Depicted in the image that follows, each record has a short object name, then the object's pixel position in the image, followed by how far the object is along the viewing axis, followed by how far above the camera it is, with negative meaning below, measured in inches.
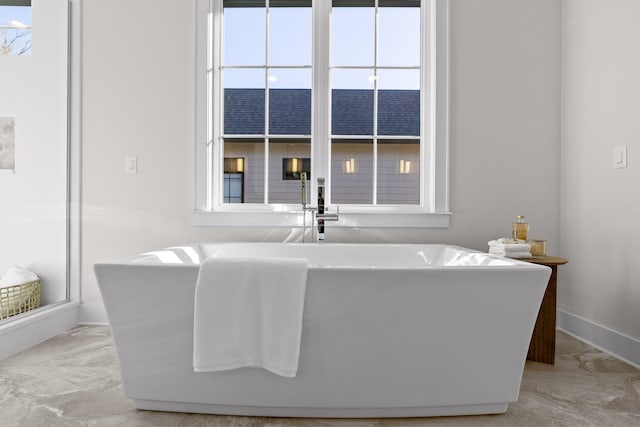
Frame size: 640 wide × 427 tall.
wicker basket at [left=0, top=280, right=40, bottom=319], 85.9 -20.3
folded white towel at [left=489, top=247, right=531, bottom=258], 83.7 -9.4
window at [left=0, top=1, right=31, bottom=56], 88.6 +38.0
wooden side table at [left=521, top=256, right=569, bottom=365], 80.1 -23.4
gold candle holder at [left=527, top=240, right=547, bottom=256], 87.8 -8.4
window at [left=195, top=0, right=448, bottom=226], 110.3 +27.4
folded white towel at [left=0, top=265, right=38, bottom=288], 86.7 -15.5
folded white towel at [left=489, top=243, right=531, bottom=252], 83.8 -8.0
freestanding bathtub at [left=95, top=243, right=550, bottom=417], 55.7 -18.8
